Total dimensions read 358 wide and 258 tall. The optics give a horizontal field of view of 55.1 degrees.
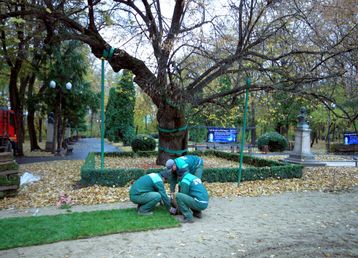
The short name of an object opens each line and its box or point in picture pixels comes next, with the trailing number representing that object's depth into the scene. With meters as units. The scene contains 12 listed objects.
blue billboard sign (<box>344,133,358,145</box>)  26.11
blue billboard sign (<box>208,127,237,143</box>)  22.16
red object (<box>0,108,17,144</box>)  17.95
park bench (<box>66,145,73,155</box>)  22.81
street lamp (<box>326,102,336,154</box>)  28.96
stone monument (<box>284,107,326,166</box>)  17.44
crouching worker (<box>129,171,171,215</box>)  6.96
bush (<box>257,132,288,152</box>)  26.55
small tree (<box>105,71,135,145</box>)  36.91
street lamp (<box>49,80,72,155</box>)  21.58
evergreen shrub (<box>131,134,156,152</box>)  21.14
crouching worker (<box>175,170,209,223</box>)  6.78
